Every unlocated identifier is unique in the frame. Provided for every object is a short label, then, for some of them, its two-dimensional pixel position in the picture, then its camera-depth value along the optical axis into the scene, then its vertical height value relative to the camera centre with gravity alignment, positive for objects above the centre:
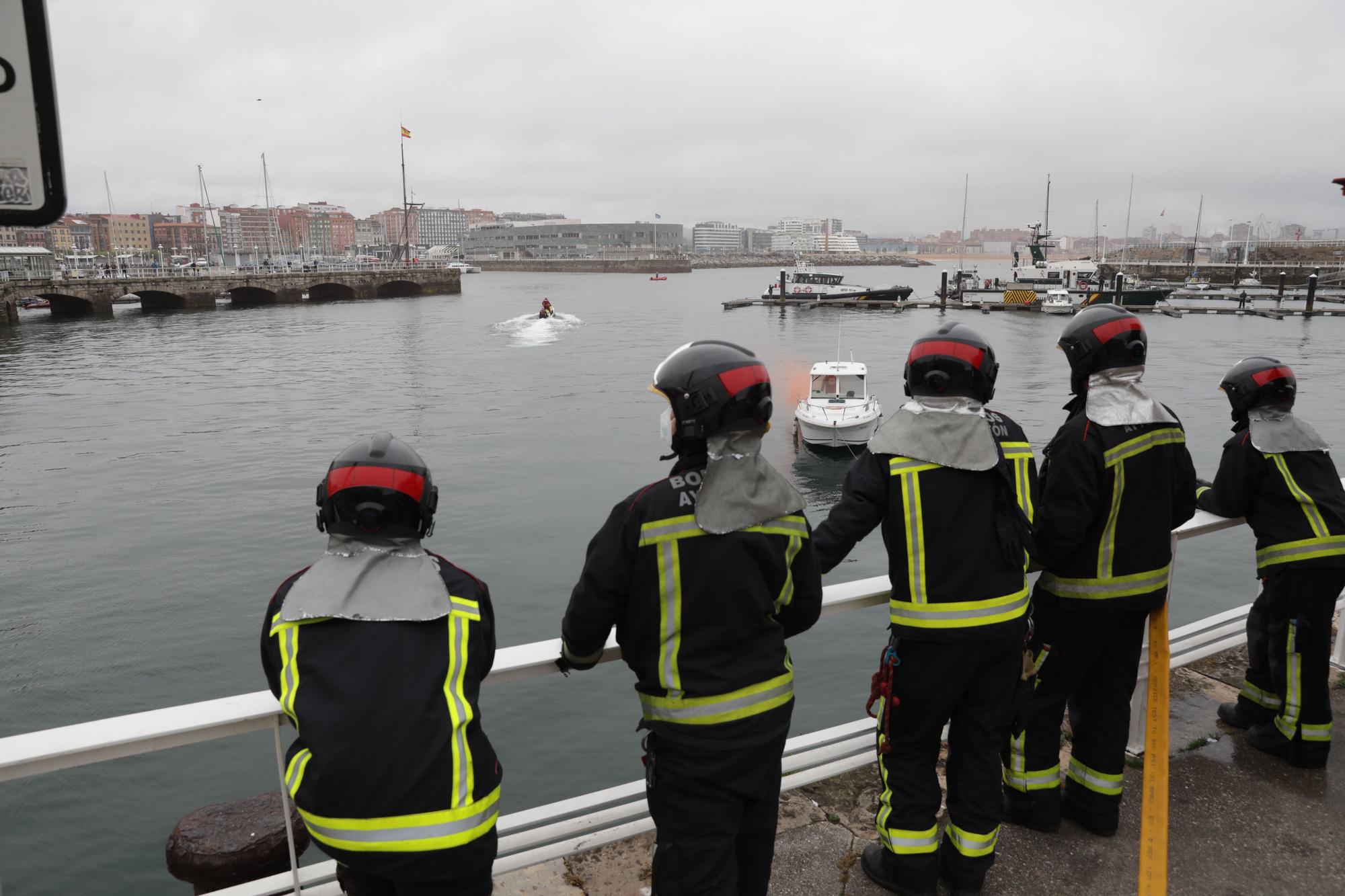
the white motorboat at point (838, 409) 24.36 -3.63
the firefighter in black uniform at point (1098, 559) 3.36 -1.08
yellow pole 2.99 -1.77
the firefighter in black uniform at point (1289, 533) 3.90 -1.13
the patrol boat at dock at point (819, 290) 83.44 -1.00
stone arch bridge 73.56 -0.72
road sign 1.41 +0.27
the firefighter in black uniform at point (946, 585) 2.97 -1.03
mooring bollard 3.42 -2.20
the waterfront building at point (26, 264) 70.50 +1.67
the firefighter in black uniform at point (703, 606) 2.45 -0.91
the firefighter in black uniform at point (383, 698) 2.14 -1.02
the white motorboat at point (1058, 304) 68.19 -1.97
